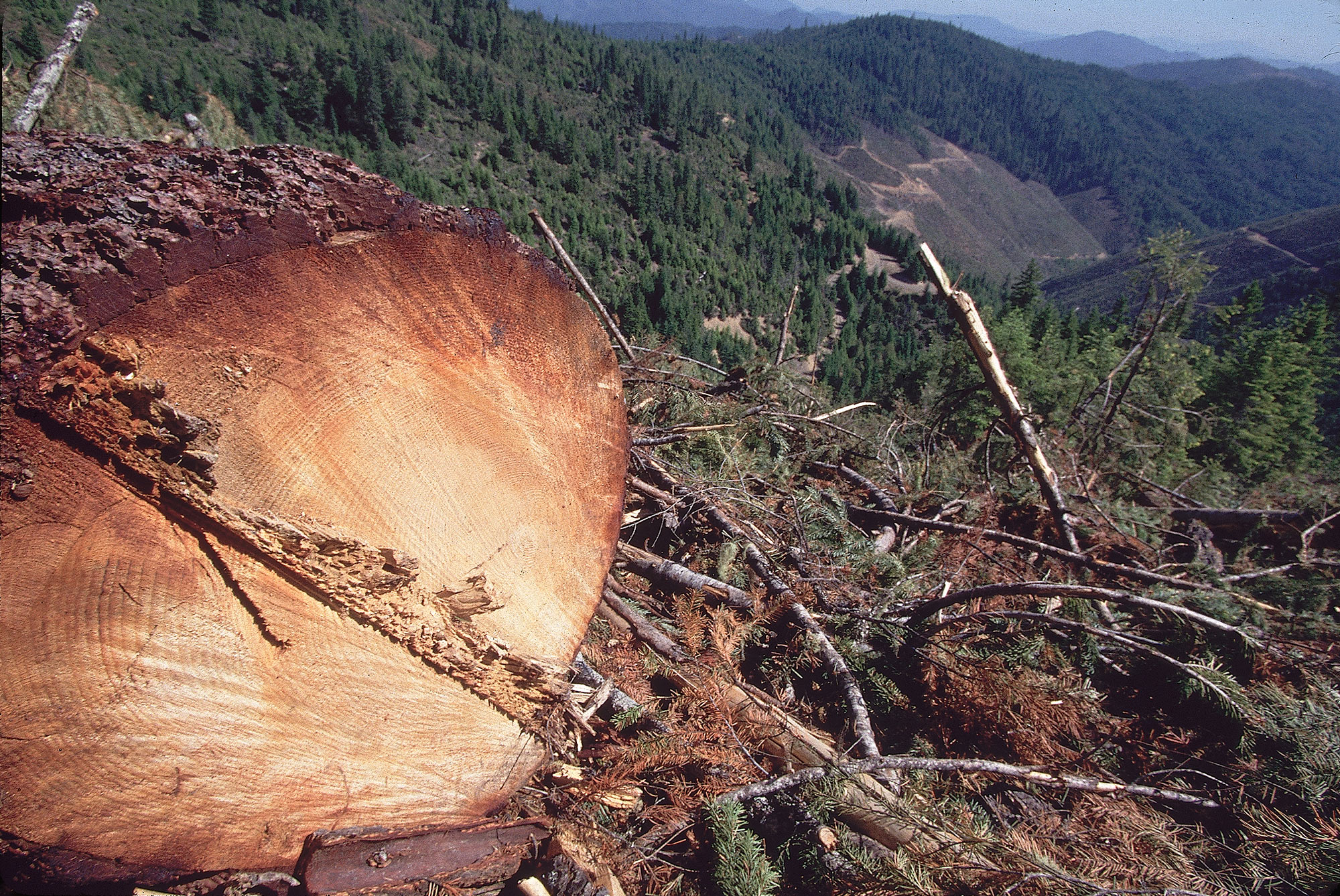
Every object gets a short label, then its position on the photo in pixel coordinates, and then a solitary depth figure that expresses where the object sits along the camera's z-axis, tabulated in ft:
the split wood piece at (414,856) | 5.13
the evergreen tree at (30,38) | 71.41
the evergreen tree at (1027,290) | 125.08
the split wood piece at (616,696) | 7.27
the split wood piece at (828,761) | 6.56
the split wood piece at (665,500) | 10.20
